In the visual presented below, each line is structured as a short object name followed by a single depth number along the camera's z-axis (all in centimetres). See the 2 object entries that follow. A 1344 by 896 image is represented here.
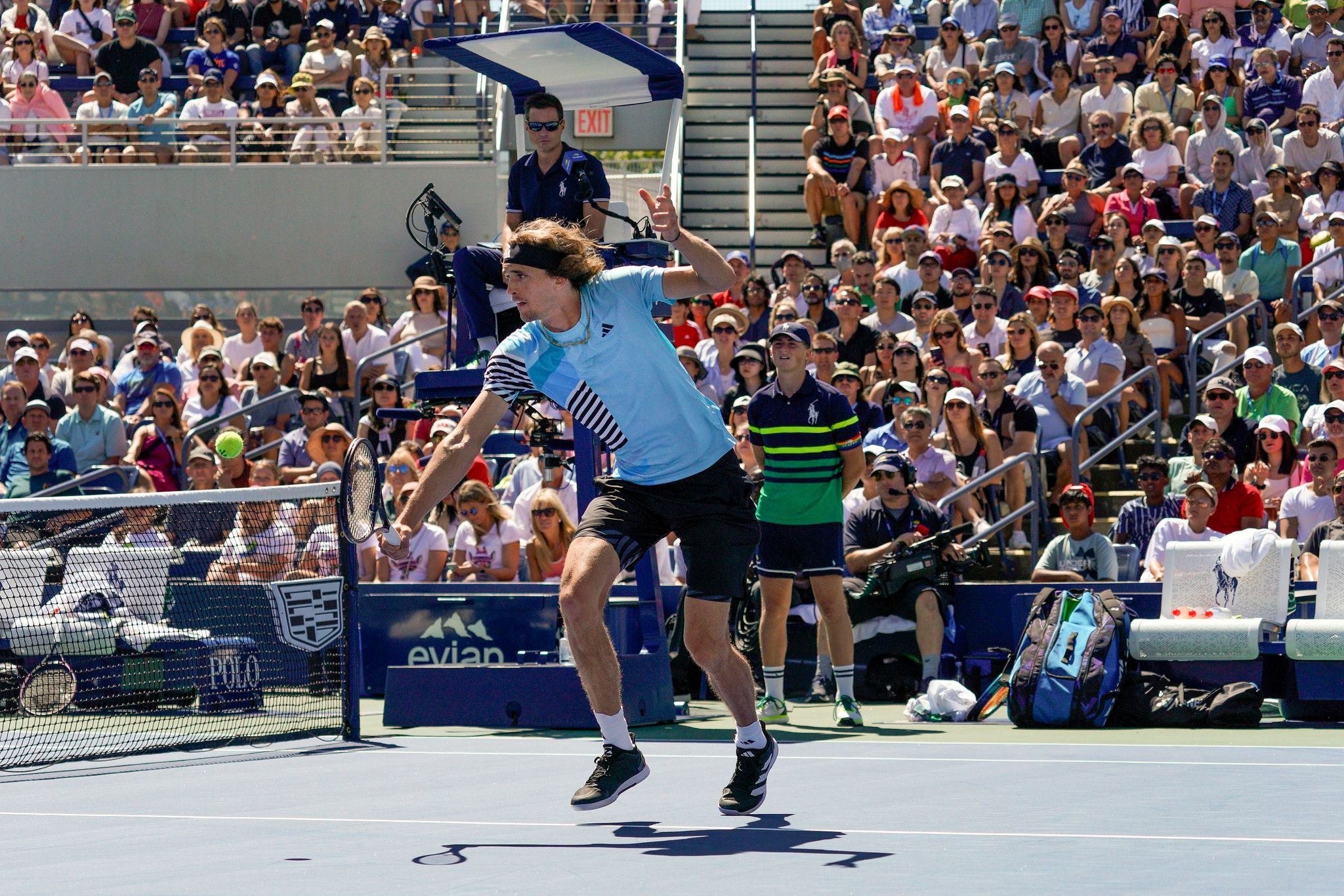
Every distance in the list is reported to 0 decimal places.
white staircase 1878
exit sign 1944
